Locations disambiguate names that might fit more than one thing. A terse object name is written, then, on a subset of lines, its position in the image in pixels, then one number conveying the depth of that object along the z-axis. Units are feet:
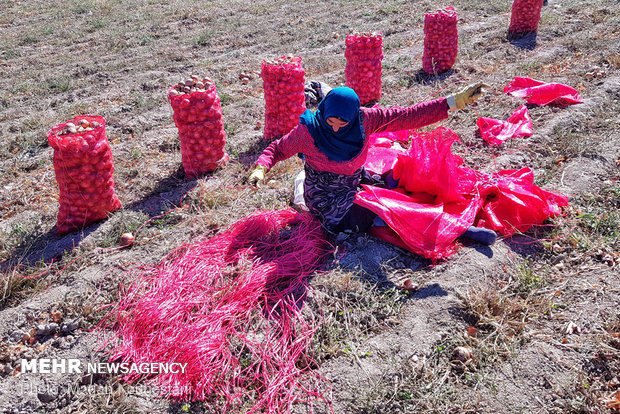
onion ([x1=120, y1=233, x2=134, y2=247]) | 11.31
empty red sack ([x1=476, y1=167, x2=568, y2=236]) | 10.74
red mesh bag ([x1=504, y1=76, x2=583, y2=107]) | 16.88
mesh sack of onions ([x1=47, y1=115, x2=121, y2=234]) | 11.08
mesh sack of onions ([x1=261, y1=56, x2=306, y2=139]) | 15.29
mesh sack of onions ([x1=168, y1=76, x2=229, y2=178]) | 13.16
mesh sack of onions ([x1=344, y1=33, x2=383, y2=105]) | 17.83
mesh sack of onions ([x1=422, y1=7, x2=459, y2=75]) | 20.67
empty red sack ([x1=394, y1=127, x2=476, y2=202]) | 10.74
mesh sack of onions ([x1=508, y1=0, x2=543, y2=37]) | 25.31
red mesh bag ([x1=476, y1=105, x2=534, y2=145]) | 14.97
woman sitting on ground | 9.45
